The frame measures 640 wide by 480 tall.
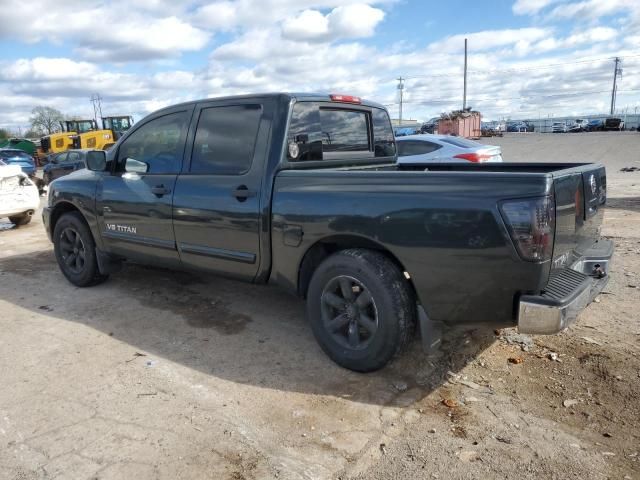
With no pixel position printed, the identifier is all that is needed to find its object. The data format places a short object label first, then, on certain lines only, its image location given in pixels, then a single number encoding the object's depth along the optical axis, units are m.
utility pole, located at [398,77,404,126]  80.31
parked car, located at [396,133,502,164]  10.88
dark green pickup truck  2.87
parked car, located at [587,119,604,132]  58.59
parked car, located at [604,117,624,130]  55.03
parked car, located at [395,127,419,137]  44.14
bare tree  76.31
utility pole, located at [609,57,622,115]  84.56
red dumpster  35.84
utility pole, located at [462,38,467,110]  47.24
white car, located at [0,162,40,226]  9.69
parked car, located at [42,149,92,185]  19.38
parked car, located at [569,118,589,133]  59.88
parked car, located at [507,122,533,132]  69.31
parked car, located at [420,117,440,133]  44.55
